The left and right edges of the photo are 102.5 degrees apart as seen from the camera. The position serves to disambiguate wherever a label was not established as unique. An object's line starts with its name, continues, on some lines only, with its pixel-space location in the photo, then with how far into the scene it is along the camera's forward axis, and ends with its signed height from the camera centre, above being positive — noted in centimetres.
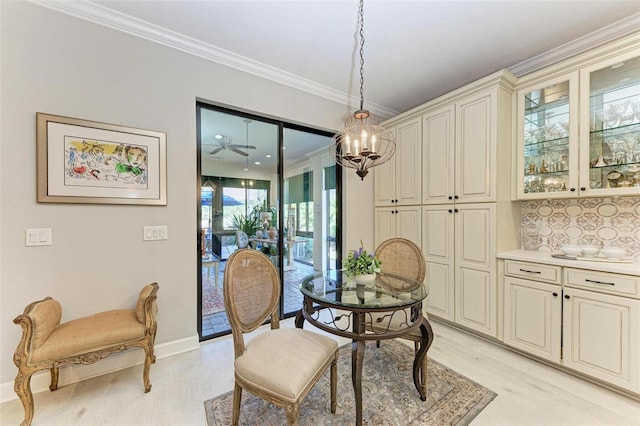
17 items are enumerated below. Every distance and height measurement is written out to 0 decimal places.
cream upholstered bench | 148 -79
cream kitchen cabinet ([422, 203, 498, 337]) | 248 -54
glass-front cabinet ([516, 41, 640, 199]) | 199 +70
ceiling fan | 272 +72
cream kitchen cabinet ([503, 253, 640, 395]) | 175 -83
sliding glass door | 265 +13
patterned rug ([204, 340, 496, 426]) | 156 -126
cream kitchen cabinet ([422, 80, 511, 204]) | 245 +67
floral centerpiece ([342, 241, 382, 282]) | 185 -38
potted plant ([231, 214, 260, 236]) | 284 -13
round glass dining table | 147 -56
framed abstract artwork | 184 +38
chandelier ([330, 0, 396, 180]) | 184 +49
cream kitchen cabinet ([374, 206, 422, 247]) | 317 -15
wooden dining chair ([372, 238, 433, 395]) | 221 -42
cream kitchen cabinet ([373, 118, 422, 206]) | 315 +54
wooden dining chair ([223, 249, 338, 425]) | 128 -80
